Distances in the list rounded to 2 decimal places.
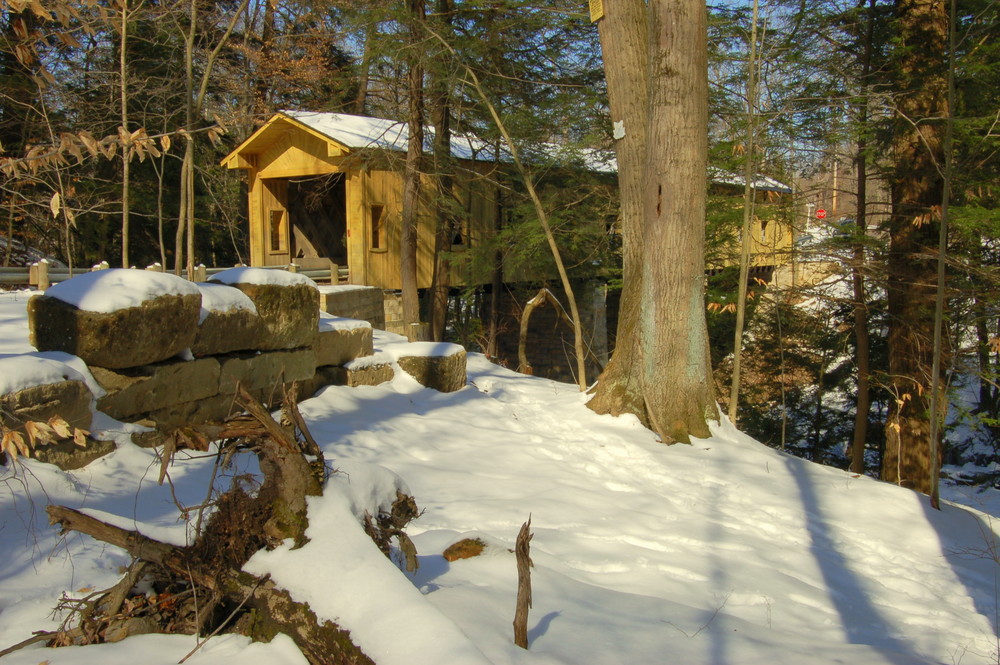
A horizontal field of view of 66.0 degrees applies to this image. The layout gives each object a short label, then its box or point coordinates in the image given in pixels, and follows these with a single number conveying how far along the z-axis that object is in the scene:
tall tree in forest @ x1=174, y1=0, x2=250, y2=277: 9.79
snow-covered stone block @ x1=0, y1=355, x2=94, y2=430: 4.09
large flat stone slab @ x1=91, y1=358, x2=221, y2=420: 5.06
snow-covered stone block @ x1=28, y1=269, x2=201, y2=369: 4.89
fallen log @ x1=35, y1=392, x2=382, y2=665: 2.62
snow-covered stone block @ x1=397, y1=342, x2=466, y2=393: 8.77
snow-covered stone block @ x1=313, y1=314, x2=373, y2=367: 7.70
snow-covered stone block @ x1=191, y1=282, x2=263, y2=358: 5.85
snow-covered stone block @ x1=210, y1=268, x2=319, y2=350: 6.56
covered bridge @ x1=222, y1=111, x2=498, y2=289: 16.14
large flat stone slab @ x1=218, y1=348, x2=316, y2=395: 6.20
